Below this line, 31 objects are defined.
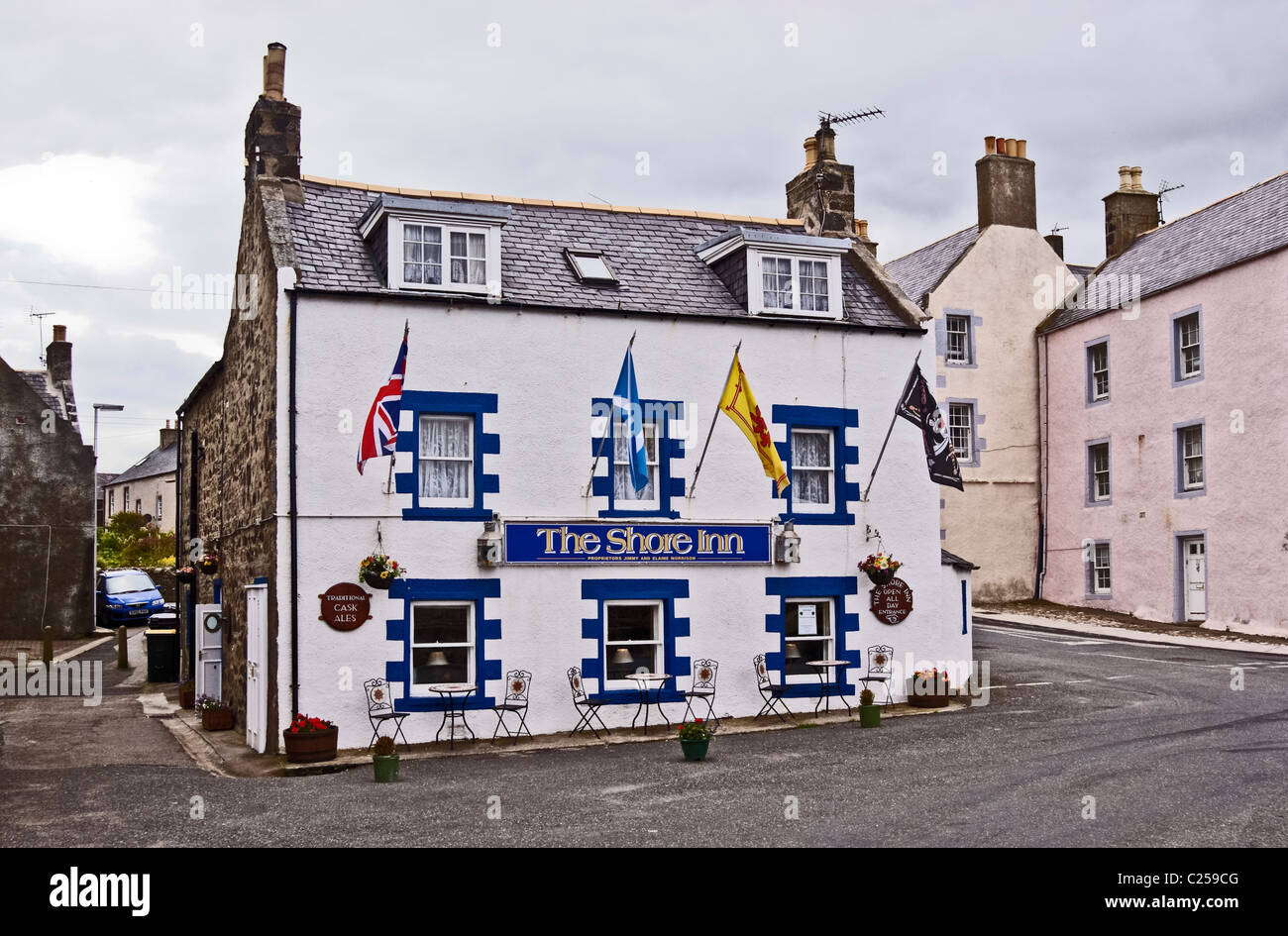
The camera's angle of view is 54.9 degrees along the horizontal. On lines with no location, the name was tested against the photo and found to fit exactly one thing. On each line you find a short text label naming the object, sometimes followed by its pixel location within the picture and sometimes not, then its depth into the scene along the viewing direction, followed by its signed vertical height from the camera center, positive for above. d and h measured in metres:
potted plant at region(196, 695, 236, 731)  18.70 -2.66
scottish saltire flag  16.70 +1.61
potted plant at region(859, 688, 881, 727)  17.31 -2.52
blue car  35.16 -1.66
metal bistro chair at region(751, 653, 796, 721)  18.42 -2.31
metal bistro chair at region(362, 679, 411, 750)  16.42 -2.21
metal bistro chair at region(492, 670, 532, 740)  17.05 -2.17
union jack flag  15.48 +1.48
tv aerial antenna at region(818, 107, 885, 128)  22.42 +7.58
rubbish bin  24.94 -2.27
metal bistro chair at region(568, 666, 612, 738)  17.42 -2.32
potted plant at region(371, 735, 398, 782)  13.95 -2.56
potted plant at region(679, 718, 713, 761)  14.82 -2.44
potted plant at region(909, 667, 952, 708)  18.83 -2.40
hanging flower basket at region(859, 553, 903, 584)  18.89 -0.50
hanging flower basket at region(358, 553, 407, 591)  16.31 -0.42
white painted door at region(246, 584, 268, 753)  16.73 -1.74
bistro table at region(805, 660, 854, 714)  18.83 -2.29
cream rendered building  31.56 +4.41
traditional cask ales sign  16.36 -0.89
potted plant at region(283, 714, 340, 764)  15.46 -2.51
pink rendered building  25.69 +2.57
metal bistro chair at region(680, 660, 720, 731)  18.09 -2.15
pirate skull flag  18.39 +1.62
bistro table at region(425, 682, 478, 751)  16.50 -2.11
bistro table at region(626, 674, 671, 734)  17.80 -2.16
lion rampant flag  17.08 +1.65
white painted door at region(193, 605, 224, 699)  20.42 -1.88
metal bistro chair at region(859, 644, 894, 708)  19.09 -2.02
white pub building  16.70 +1.13
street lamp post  32.53 +0.39
